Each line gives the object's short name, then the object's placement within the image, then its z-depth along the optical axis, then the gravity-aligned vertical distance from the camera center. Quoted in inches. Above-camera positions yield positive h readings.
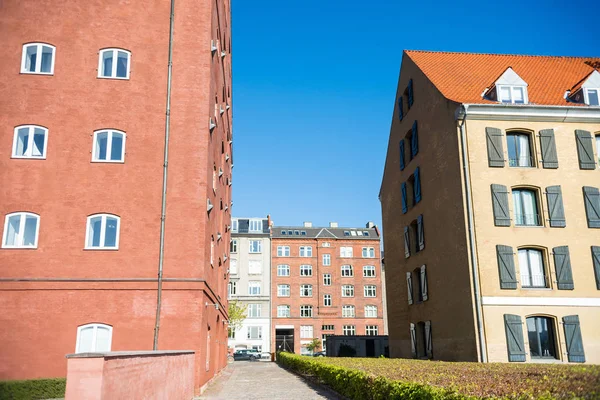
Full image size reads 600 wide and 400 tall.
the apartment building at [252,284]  2534.4 +230.6
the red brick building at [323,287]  2556.6 +214.3
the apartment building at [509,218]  887.1 +193.2
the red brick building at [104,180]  725.3 +217.6
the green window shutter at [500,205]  925.8 +209.5
